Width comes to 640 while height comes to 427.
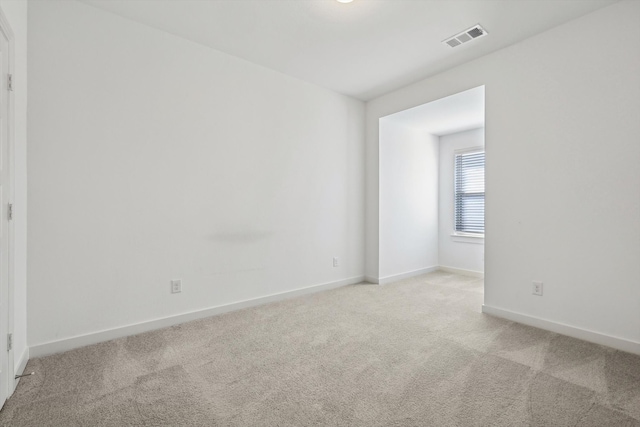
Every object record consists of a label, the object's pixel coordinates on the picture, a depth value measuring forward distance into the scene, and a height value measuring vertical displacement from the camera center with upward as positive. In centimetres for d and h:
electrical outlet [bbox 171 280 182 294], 280 -72
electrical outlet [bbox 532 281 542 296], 279 -76
